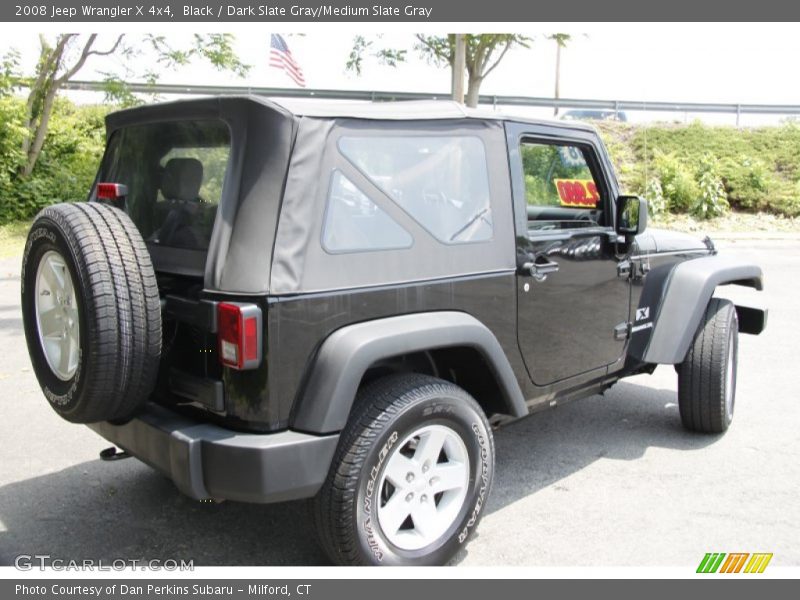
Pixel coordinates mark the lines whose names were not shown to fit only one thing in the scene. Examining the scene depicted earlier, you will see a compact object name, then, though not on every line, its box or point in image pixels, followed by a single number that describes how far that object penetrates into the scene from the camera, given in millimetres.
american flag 11648
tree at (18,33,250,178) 13570
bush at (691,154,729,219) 17266
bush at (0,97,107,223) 14500
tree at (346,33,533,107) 13117
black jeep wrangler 2561
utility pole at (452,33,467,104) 10914
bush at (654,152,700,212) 17391
